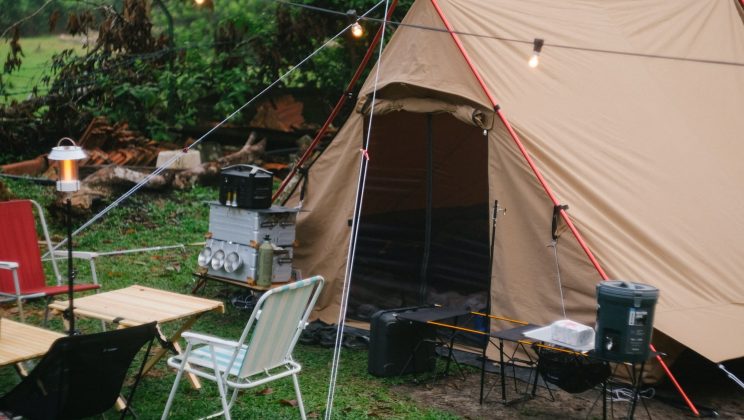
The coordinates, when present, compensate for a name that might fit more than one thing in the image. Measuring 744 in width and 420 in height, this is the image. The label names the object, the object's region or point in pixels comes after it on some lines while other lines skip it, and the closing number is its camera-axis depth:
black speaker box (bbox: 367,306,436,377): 5.85
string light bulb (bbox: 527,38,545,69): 6.19
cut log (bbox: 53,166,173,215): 9.48
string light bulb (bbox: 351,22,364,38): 6.83
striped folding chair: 4.48
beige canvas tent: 5.99
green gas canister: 6.75
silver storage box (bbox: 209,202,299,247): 6.77
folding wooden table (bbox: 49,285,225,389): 4.93
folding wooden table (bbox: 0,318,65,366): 4.14
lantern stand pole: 4.52
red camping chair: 6.28
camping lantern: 4.46
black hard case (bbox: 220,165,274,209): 6.77
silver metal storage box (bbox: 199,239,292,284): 6.79
